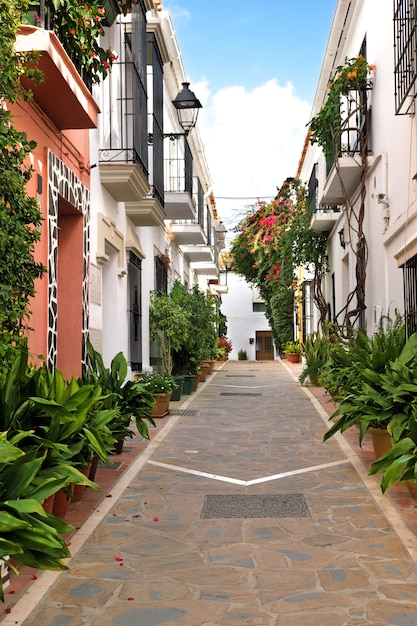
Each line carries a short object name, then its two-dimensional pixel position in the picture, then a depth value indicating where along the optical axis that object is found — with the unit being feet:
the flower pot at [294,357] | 84.89
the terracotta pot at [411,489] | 16.98
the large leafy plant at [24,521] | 9.50
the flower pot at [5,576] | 11.76
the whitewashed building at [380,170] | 25.90
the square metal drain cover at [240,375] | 64.26
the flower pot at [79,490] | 17.65
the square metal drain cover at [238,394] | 46.68
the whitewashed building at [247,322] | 143.33
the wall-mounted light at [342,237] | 44.83
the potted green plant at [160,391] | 33.68
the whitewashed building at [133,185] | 30.32
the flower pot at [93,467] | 18.63
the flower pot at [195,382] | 48.08
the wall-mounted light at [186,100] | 42.70
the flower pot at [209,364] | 64.00
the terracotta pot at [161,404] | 33.81
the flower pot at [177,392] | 41.77
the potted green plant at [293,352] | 84.87
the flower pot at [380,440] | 20.75
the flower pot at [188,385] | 45.40
